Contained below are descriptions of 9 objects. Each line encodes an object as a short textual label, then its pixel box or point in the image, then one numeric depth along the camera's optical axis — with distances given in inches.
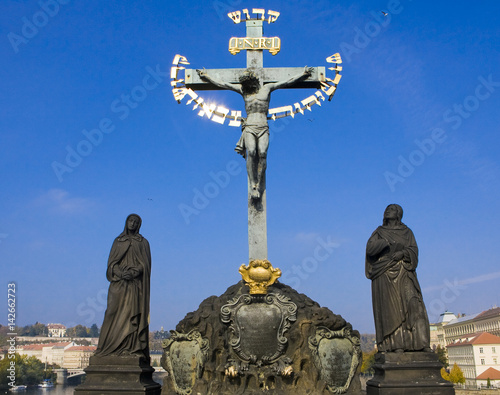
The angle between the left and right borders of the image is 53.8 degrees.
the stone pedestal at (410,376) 290.5
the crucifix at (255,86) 385.1
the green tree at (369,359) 1550.6
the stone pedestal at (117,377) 305.4
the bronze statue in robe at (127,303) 321.7
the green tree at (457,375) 1817.2
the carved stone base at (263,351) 321.4
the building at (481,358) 2122.8
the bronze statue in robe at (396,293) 304.5
